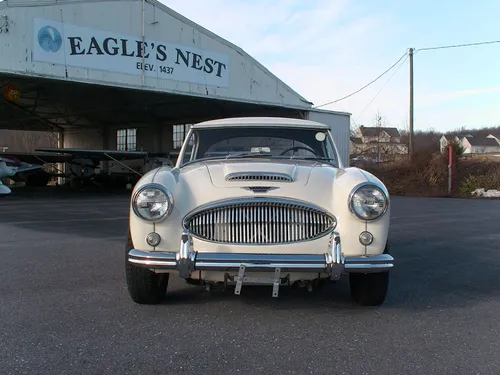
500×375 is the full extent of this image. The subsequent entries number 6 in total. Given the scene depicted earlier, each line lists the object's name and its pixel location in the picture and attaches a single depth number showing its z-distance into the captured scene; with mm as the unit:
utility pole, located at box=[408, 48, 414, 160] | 26483
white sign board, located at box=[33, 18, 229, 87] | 14320
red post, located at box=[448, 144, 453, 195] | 22170
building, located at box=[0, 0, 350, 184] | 14016
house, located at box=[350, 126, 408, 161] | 34562
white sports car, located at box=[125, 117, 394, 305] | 3449
